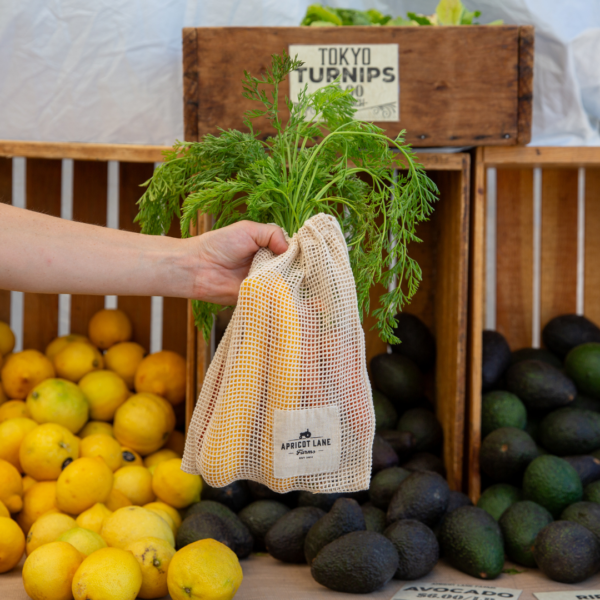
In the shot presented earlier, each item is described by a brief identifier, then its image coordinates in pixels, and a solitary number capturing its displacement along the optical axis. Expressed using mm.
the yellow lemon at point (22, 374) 1480
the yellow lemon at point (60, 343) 1602
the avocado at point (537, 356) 1609
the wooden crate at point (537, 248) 1781
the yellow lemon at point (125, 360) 1583
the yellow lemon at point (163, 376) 1521
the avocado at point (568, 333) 1636
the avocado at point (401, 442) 1400
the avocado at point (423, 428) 1458
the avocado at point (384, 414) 1496
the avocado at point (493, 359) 1499
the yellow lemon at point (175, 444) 1520
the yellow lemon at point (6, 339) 1570
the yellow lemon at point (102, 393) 1468
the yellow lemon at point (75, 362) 1531
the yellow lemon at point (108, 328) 1660
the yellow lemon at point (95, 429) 1442
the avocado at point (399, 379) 1530
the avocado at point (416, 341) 1603
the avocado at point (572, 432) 1351
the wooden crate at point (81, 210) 1715
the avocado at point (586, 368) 1477
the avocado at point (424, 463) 1378
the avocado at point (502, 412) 1383
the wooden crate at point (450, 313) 1328
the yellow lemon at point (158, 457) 1418
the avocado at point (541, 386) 1420
